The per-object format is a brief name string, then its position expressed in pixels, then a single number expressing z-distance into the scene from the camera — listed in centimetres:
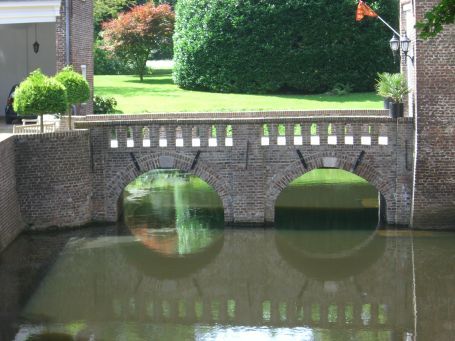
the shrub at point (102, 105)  3231
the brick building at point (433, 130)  2408
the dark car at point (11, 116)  2968
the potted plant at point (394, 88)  2516
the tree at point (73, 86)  2531
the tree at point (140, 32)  4359
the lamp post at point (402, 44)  2448
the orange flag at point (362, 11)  2738
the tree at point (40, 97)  2400
